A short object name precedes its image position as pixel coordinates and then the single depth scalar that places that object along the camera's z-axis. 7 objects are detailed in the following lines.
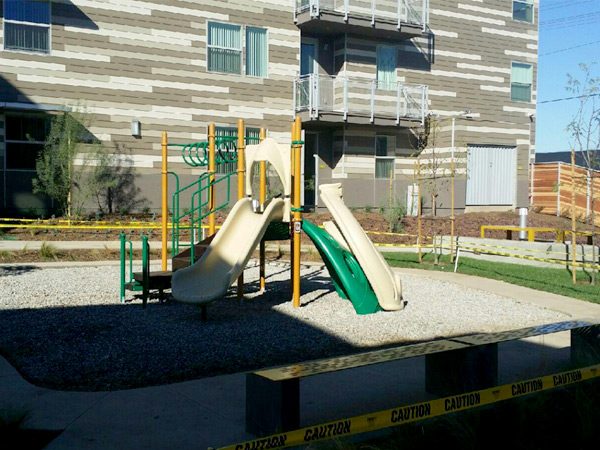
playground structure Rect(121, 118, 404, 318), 9.95
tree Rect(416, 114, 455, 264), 28.01
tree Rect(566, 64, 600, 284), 14.22
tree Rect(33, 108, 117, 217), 20.95
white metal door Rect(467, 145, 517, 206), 30.66
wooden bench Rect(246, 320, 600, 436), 5.16
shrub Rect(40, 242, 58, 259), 15.80
